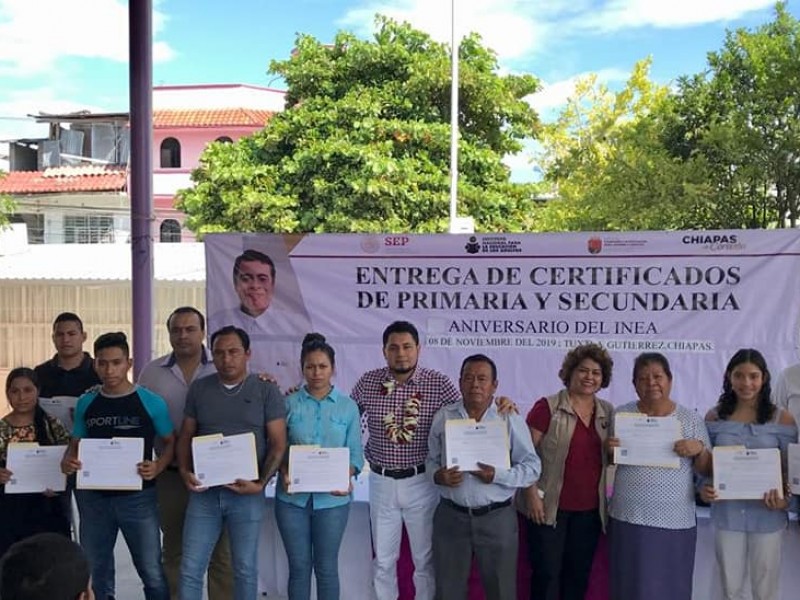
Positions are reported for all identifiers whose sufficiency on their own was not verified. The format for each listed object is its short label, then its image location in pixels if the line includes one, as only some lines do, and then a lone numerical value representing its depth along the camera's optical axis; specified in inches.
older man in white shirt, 137.3
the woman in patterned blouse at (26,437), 146.4
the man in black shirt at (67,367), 161.9
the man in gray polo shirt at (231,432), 141.1
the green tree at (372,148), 532.4
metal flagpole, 533.3
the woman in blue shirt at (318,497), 145.0
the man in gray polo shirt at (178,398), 152.3
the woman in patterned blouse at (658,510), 135.5
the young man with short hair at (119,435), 142.0
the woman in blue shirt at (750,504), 136.3
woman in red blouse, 139.0
